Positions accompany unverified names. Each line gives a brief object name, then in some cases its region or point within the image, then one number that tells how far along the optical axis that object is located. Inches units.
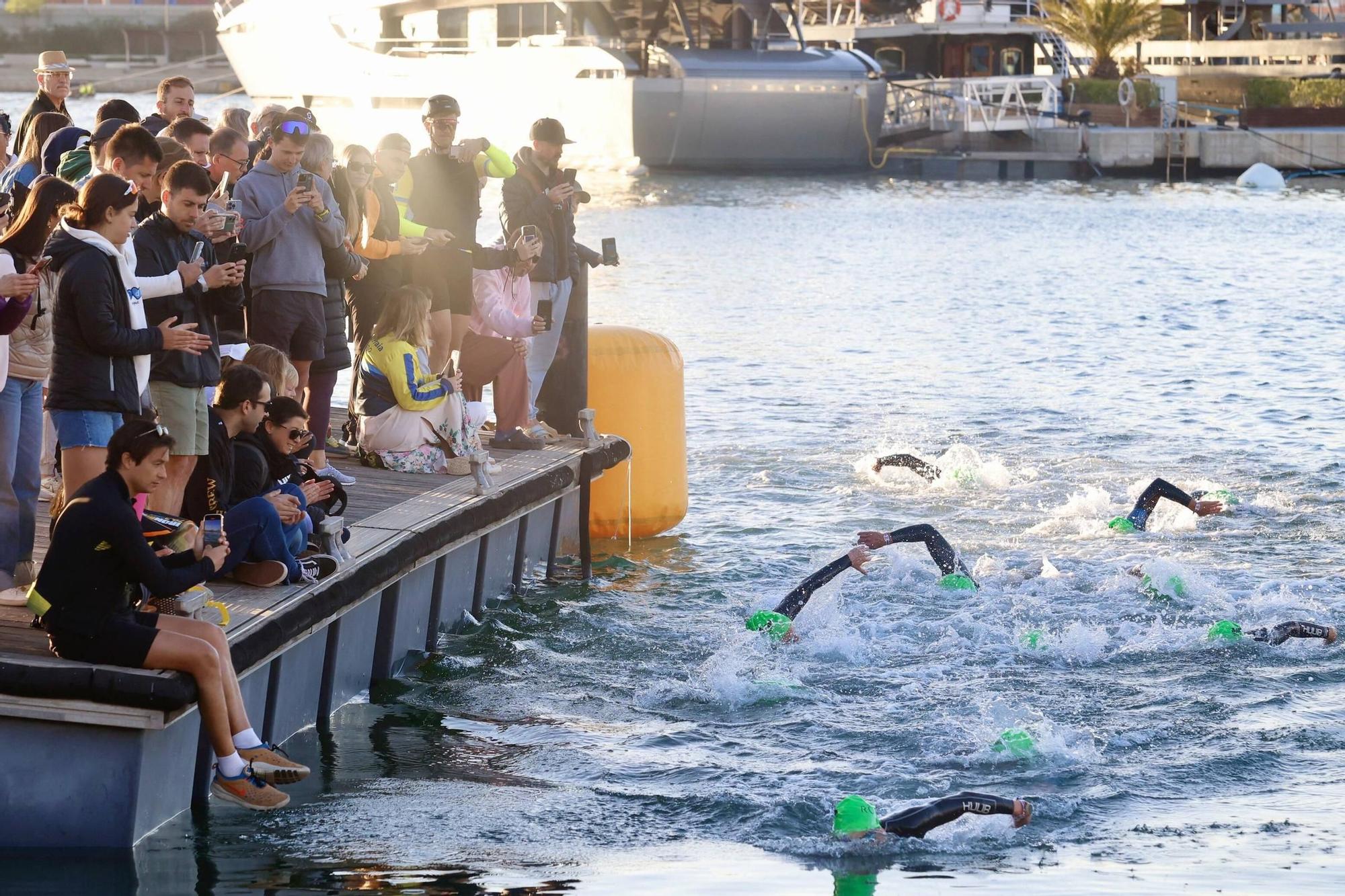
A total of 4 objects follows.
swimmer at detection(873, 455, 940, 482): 1165.1
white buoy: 4099.4
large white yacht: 4559.5
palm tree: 5216.5
